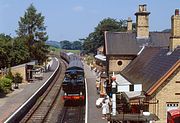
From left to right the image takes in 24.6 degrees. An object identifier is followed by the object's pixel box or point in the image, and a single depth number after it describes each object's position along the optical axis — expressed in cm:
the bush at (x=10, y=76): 4404
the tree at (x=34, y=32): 6638
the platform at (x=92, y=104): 2588
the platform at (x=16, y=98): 2891
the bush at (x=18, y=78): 4616
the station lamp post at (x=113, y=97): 1798
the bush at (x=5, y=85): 3748
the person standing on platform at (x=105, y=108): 2611
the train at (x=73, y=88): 3391
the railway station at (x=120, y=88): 2269
